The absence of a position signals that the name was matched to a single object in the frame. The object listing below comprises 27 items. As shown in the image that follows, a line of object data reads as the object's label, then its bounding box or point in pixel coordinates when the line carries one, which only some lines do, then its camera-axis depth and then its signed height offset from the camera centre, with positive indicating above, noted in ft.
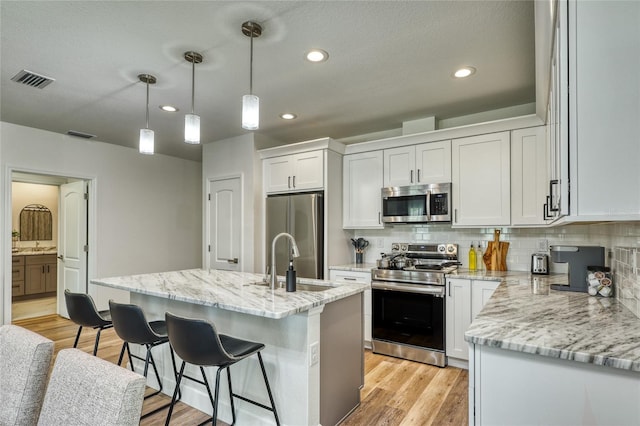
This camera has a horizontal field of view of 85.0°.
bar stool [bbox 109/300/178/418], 6.81 -2.22
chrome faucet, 7.55 -1.33
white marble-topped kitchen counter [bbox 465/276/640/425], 3.73 -1.77
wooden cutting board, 11.37 -1.28
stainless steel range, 10.61 -2.92
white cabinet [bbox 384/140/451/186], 11.66 +1.79
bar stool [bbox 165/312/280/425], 5.55 -2.14
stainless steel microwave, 11.58 +0.42
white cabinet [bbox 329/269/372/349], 11.93 -2.27
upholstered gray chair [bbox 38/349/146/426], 3.08 -1.69
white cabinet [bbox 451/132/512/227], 10.68 +1.13
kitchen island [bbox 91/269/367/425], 6.40 -2.51
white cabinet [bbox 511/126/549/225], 10.13 +1.18
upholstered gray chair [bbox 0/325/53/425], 3.95 -1.91
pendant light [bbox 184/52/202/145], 7.91 +2.02
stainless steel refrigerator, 12.83 -0.48
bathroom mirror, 21.56 -0.51
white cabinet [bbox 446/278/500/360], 10.09 -2.69
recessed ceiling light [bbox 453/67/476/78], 8.80 +3.68
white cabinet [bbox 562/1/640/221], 3.71 +1.16
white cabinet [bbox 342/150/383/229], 13.00 +0.96
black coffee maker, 7.47 -0.97
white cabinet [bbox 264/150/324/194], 13.14 +1.71
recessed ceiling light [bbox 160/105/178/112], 11.55 +3.60
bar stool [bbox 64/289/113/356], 8.08 -2.29
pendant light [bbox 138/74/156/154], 8.80 +1.86
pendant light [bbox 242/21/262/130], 6.87 +2.10
